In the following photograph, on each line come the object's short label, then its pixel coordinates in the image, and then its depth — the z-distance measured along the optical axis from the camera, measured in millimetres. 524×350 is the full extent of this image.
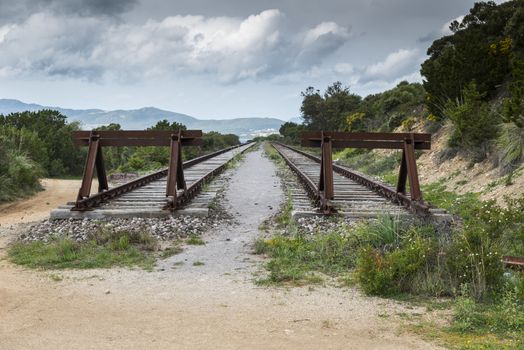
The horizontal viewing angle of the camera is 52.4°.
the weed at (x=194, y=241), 8665
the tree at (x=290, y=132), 84975
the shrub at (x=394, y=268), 6008
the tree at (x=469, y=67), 19672
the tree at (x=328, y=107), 69106
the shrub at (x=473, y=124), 15320
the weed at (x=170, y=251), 7840
